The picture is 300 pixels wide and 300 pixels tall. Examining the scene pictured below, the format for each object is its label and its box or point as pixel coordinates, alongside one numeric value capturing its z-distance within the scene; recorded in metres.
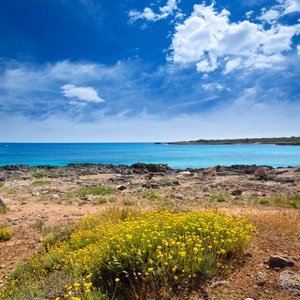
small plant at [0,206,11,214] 9.81
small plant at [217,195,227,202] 11.65
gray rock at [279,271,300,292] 3.21
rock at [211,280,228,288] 3.45
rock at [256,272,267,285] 3.46
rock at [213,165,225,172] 29.38
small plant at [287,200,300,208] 9.86
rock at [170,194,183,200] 12.52
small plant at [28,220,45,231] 7.77
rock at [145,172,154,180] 22.19
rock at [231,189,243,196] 13.41
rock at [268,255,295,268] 3.92
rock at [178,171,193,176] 26.21
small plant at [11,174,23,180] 22.17
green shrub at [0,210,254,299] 3.31
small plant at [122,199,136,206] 11.22
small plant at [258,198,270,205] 10.80
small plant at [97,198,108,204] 11.70
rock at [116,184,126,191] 15.79
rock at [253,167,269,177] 22.31
